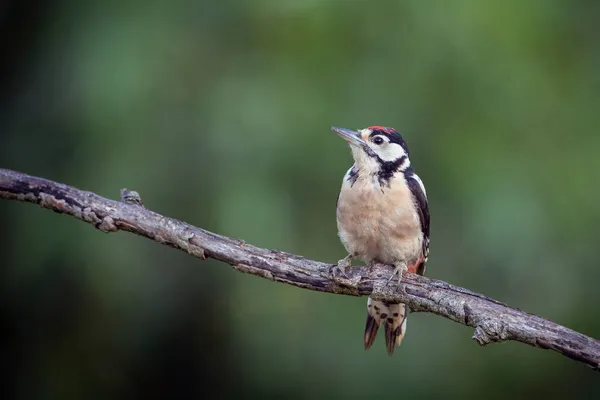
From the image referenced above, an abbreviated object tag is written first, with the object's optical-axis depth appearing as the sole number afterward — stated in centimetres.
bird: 896
